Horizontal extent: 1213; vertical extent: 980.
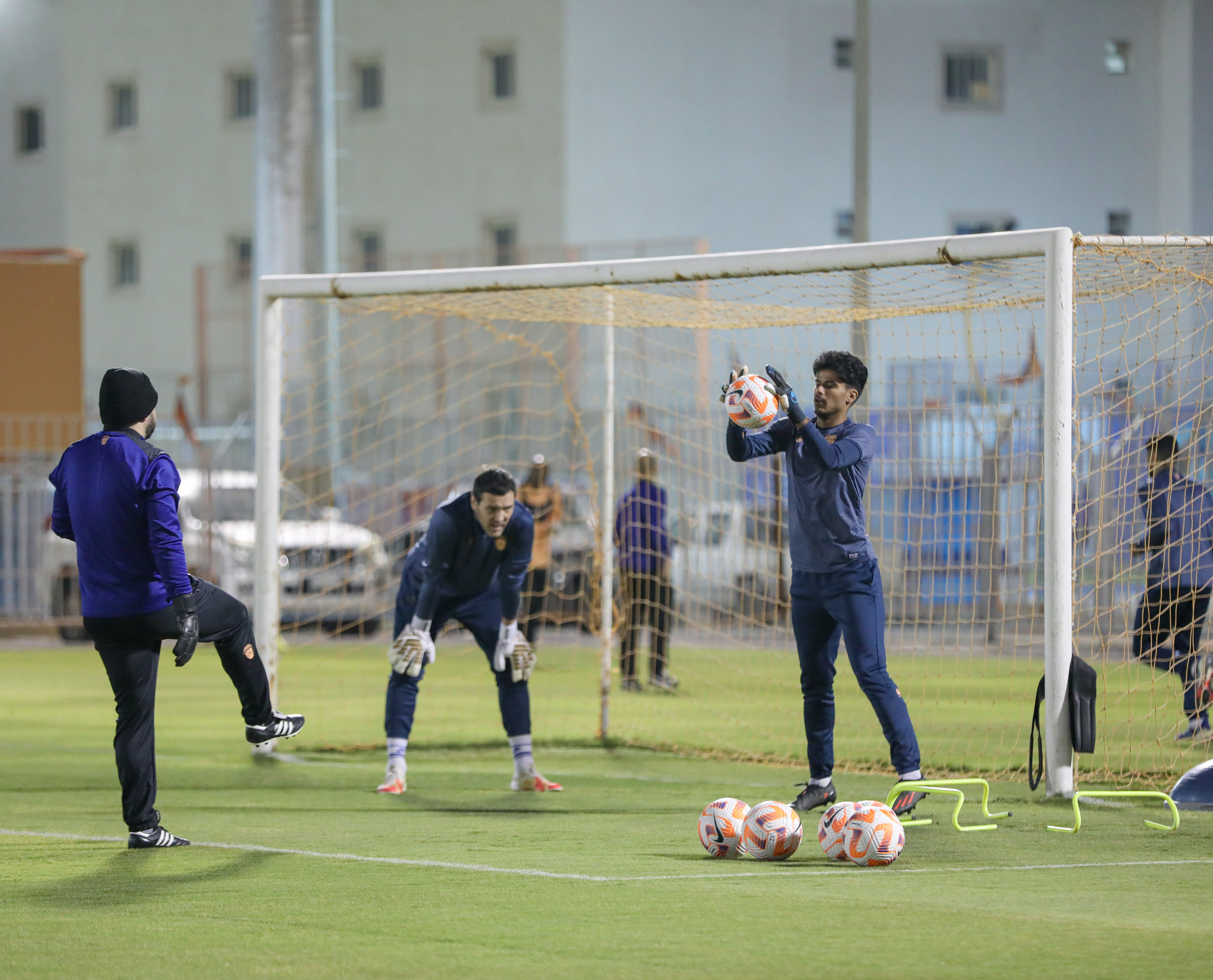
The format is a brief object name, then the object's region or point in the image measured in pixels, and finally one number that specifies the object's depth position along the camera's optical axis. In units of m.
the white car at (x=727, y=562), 30.17
